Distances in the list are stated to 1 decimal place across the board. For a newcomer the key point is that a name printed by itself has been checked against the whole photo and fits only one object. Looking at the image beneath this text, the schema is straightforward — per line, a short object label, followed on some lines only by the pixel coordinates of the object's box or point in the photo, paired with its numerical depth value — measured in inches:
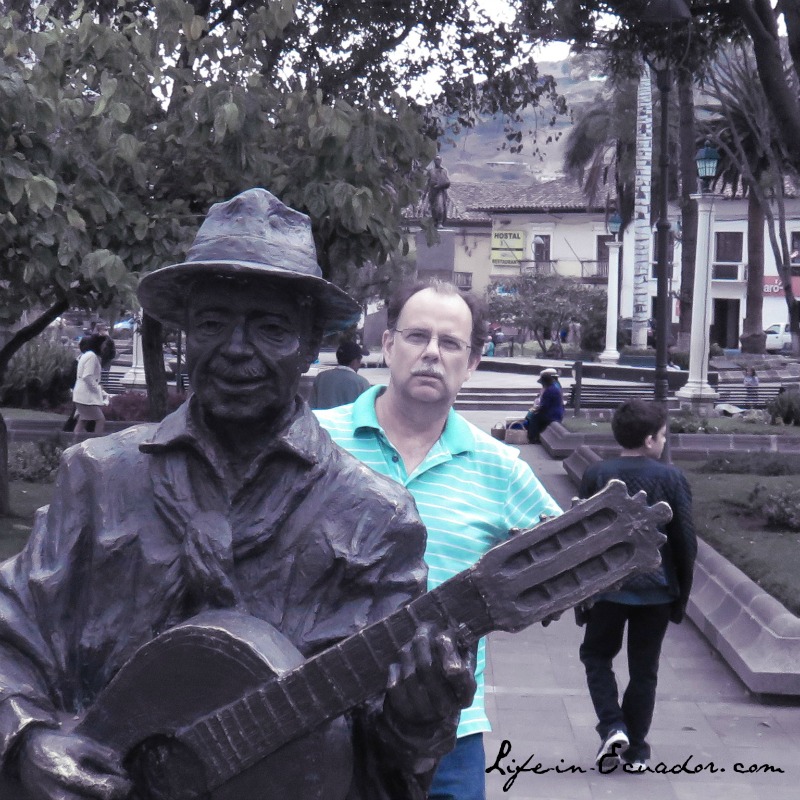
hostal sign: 3157.0
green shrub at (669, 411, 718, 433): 796.6
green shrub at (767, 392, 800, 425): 885.2
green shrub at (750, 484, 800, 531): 460.9
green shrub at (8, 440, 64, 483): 575.5
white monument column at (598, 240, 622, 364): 1712.6
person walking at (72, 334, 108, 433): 676.7
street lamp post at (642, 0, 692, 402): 533.3
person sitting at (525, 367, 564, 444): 822.5
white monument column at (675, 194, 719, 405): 1003.9
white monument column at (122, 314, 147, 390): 1026.1
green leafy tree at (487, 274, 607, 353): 2068.2
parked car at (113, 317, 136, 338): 2151.8
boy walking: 248.4
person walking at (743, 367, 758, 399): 1123.9
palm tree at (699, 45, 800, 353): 1321.4
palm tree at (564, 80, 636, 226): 2058.3
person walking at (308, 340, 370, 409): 383.6
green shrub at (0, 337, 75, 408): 919.7
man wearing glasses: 135.1
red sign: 2436.0
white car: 2229.3
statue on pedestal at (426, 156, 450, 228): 1037.3
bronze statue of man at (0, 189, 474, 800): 88.7
